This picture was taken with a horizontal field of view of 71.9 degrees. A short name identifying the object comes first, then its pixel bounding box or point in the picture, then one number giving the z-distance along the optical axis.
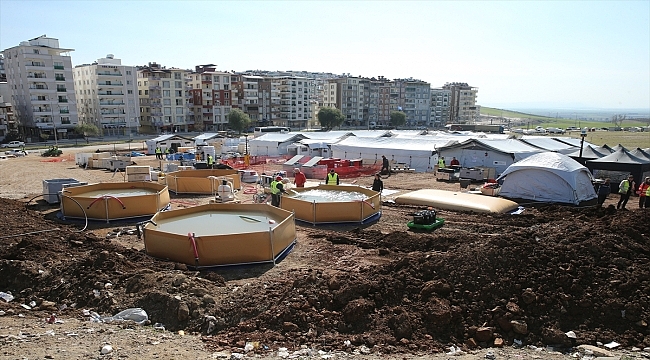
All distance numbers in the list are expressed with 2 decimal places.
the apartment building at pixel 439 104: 130.88
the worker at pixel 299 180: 20.56
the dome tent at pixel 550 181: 19.66
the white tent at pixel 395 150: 33.22
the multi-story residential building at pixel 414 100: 122.88
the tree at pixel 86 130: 68.94
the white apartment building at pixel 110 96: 76.19
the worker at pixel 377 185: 19.65
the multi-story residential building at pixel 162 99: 81.88
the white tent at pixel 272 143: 42.34
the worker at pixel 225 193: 18.16
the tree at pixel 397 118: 110.10
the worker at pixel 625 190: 17.42
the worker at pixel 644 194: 17.00
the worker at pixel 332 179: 20.77
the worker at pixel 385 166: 30.44
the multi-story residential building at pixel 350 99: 111.50
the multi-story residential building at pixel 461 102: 136.62
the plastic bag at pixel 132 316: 8.13
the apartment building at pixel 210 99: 88.50
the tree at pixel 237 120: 80.75
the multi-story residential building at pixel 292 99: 102.19
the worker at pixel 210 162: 29.03
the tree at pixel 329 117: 92.50
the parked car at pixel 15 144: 59.65
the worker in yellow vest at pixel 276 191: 17.72
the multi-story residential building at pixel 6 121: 67.31
